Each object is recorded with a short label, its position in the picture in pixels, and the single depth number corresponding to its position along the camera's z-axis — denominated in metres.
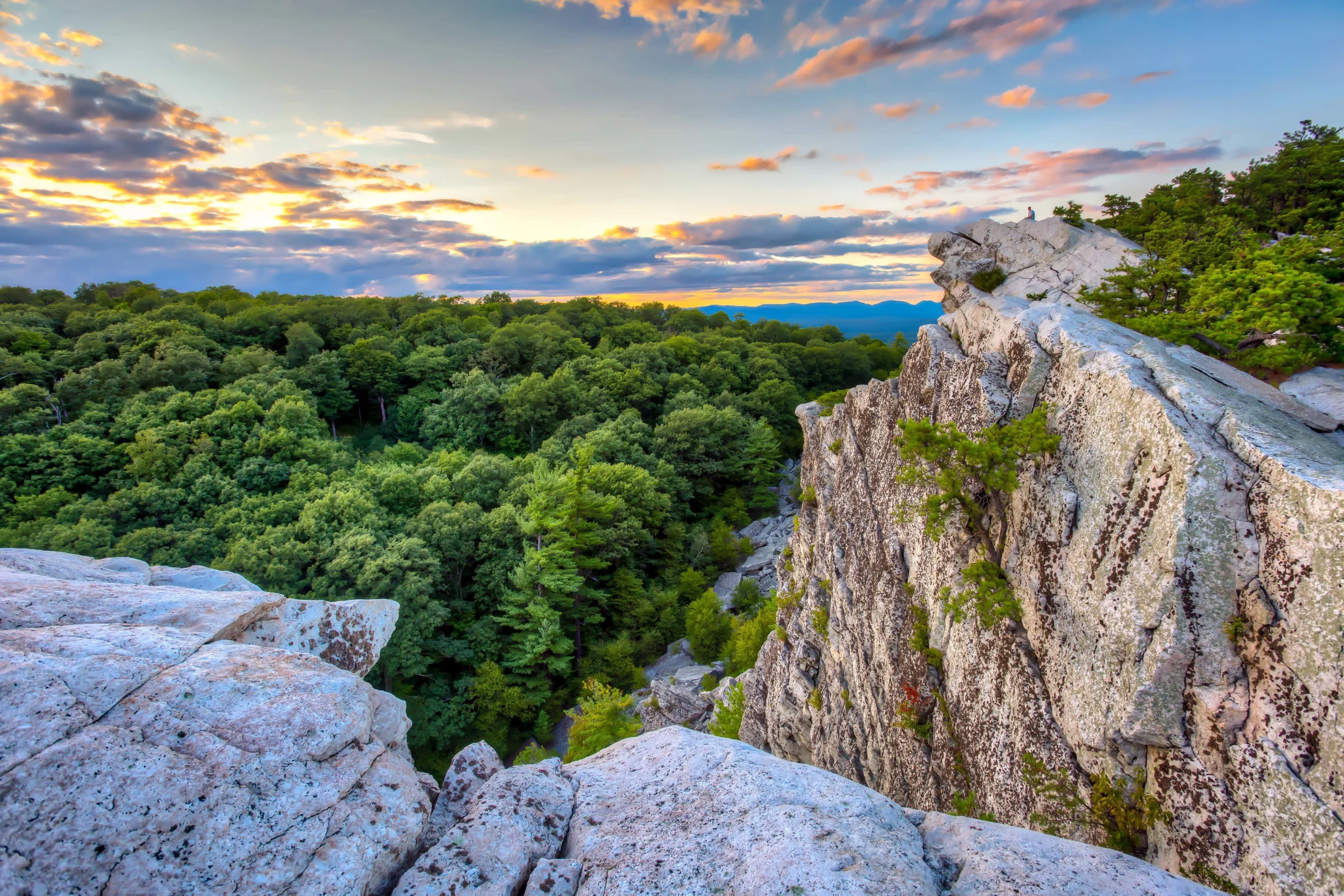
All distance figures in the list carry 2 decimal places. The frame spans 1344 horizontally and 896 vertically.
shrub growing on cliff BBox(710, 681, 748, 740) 21.83
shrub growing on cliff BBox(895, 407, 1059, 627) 9.70
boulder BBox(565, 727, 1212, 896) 5.30
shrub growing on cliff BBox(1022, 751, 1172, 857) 7.25
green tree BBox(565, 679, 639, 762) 20.69
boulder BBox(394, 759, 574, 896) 5.39
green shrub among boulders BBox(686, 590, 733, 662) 32.44
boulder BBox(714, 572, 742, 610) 38.44
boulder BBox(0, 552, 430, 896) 4.30
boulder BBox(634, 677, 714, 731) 24.69
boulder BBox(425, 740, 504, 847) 6.39
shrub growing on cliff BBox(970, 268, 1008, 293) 26.25
